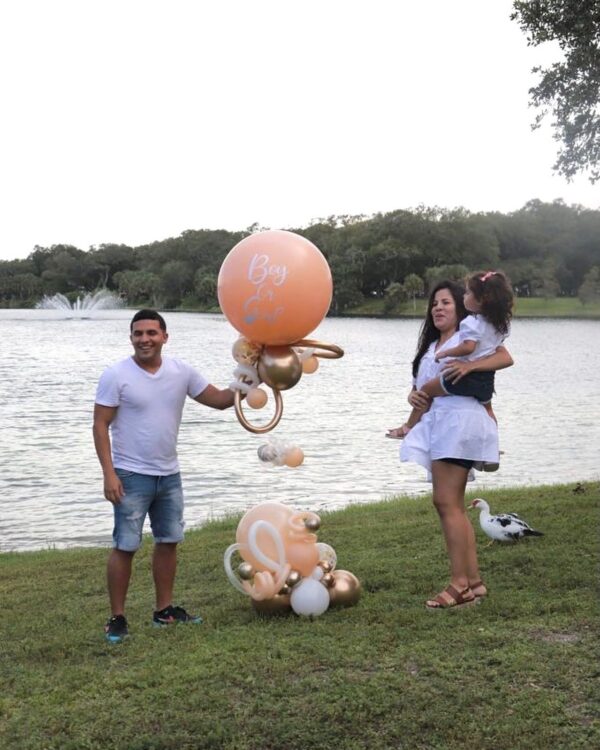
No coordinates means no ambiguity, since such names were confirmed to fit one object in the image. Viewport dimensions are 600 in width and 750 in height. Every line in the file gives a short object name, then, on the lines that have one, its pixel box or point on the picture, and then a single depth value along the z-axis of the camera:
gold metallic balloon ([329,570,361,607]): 5.50
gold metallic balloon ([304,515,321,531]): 5.55
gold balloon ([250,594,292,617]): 5.45
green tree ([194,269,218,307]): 107.38
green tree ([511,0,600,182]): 10.85
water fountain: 120.05
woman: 5.29
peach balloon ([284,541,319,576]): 5.52
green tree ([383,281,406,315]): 98.44
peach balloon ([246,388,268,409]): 5.38
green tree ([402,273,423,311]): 95.56
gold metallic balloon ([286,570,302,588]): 5.44
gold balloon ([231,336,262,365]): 5.45
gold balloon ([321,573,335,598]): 5.50
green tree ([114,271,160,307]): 122.00
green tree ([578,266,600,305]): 88.12
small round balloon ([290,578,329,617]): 5.38
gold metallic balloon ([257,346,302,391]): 5.37
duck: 6.77
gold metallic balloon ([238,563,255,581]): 5.44
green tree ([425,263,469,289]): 93.00
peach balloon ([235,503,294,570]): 5.55
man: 5.25
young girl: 5.29
